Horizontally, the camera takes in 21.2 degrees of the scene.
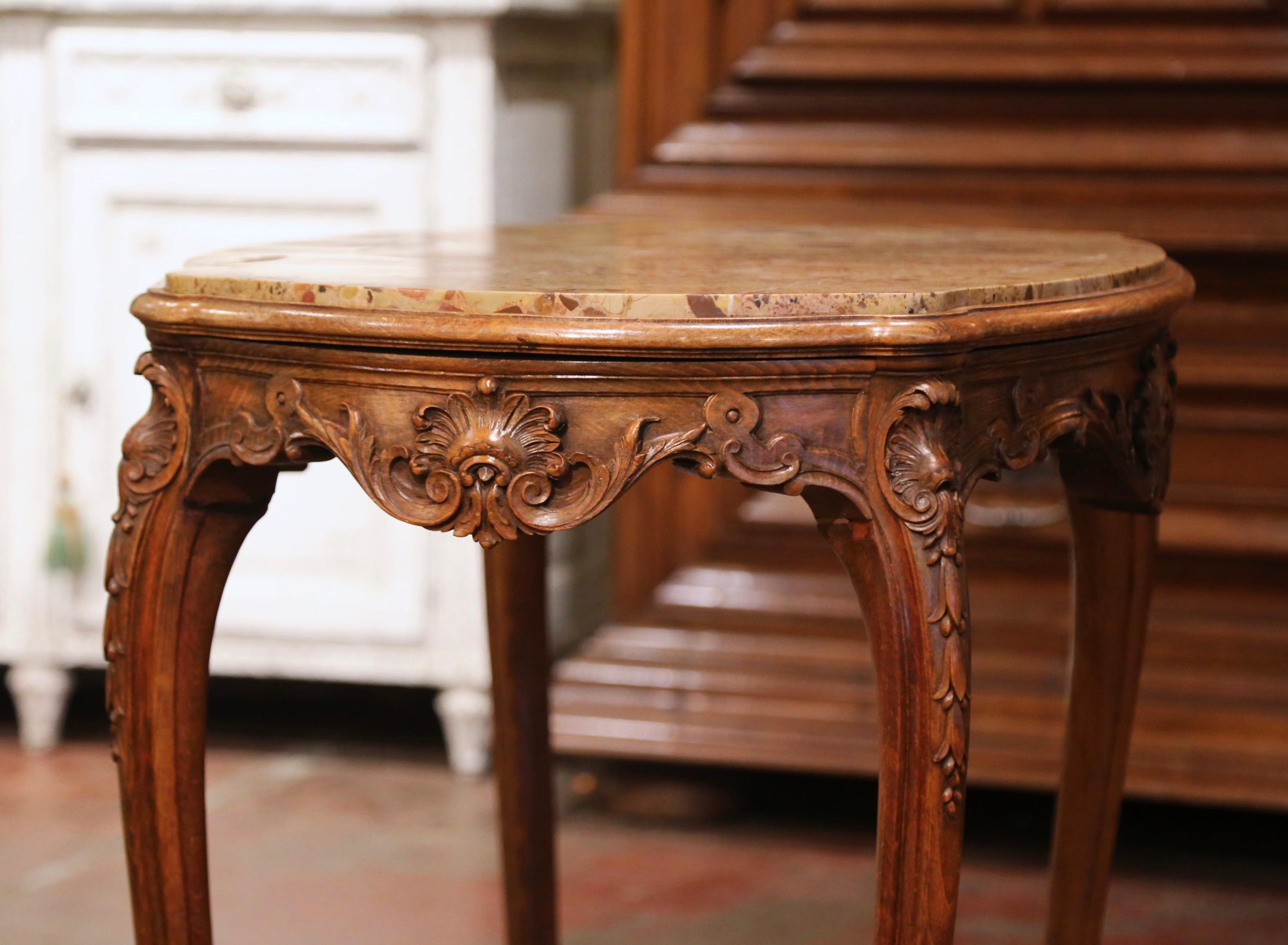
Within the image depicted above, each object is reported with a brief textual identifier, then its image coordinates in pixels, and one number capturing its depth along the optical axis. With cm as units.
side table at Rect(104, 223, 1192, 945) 209
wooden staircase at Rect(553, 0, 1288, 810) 327
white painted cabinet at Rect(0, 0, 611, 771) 360
